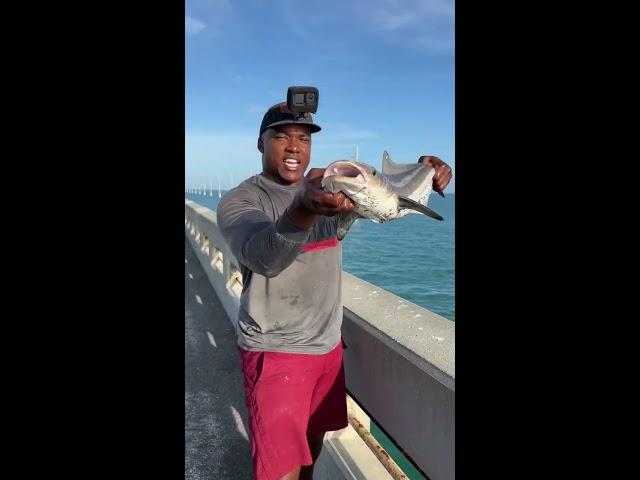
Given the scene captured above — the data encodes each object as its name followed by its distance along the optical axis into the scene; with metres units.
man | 2.62
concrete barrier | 2.11
